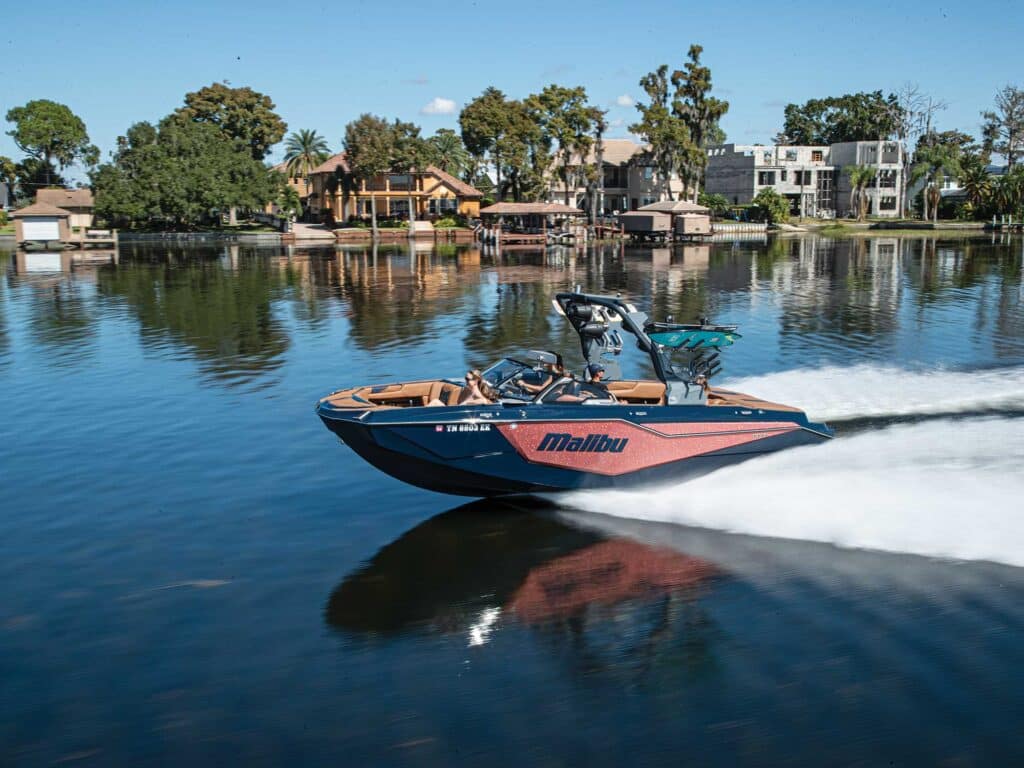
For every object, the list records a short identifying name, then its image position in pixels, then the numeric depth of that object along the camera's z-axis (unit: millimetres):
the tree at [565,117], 93312
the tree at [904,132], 112438
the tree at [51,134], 131875
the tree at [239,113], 109750
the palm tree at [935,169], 106688
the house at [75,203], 101000
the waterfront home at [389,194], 98625
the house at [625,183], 113062
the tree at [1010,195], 99938
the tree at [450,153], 116938
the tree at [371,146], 90562
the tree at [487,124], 95188
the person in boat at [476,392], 12969
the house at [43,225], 82688
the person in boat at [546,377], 13547
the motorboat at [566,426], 12586
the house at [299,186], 114850
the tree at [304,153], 108250
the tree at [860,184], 106688
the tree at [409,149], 91562
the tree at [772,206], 102750
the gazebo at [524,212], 79750
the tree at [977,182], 102500
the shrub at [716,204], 107606
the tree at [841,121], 134750
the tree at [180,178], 90500
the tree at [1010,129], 112500
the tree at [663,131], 96438
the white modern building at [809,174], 109875
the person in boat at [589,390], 13152
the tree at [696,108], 100438
